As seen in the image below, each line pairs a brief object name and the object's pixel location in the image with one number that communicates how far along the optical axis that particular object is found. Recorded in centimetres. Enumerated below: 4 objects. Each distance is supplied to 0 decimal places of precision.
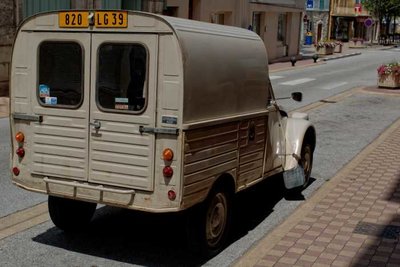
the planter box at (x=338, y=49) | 4850
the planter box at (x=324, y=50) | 4434
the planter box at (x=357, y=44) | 6135
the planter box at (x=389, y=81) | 2323
